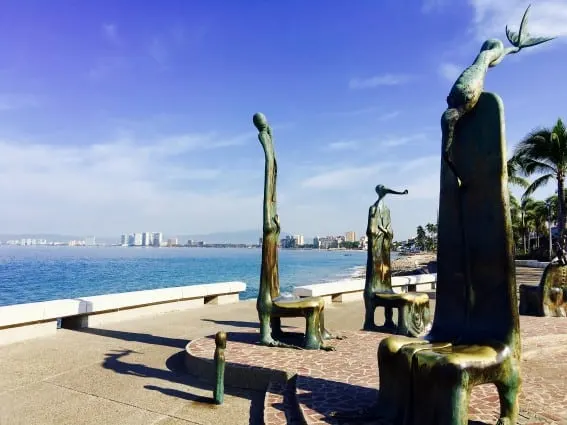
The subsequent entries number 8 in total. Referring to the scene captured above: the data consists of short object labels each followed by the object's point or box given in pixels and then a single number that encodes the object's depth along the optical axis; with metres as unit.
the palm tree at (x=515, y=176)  31.41
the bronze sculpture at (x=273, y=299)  7.27
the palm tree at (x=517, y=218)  51.50
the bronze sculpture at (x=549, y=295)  10.79
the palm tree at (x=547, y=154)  28.02
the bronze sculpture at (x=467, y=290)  3.69
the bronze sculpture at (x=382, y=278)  8.77
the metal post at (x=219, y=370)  5.24
